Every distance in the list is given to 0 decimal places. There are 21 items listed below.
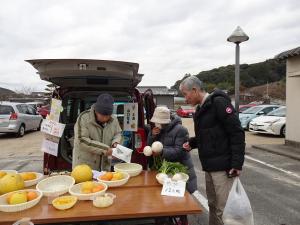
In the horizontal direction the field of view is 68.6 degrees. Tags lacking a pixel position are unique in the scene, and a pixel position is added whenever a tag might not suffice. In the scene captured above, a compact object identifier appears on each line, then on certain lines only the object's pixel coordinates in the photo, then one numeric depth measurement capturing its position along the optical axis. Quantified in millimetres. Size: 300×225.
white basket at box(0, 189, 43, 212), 1671
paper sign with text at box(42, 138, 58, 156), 3012
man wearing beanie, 2523
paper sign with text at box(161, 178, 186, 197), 1927
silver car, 10110
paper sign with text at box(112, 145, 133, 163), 2376
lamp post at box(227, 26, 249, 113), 5680
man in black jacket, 2161
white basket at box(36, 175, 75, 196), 1941
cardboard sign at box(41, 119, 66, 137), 2905
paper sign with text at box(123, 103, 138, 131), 3178
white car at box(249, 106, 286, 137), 10268
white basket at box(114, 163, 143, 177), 2373
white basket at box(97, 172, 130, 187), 2086
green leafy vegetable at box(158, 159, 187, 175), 2249
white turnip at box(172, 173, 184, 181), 2053
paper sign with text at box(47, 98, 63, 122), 2947
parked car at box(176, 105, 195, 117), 23633
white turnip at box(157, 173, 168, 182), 2112
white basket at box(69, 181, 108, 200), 1839
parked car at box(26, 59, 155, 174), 2424
